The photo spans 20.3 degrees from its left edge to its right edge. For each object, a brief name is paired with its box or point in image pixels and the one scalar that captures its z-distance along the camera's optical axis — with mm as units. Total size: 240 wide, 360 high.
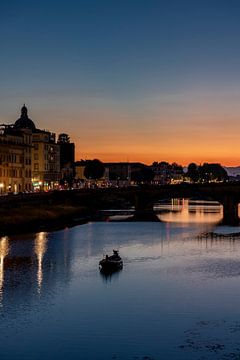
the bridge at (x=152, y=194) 141875
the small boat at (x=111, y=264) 66250
